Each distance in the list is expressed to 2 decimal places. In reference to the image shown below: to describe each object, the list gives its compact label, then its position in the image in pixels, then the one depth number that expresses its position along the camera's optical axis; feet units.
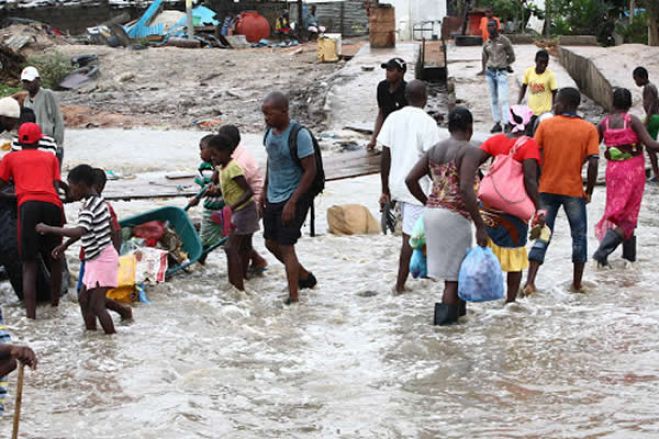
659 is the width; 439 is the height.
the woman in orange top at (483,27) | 98.43
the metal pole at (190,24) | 115.75
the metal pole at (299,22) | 129.39
